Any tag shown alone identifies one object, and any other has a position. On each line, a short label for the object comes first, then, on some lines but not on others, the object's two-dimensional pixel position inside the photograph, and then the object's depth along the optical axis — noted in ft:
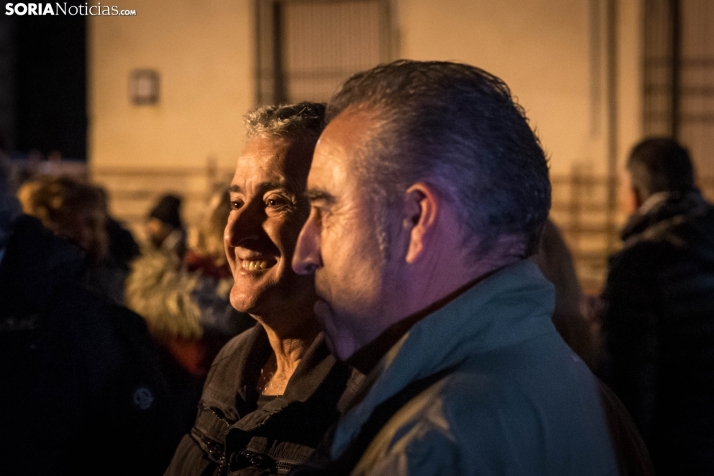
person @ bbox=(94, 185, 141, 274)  16.35
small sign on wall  39.14
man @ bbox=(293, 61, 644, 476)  3.66
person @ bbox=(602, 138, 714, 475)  11.89
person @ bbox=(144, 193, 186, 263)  26.10
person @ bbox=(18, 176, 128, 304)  13.37
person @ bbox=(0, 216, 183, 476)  7.13
